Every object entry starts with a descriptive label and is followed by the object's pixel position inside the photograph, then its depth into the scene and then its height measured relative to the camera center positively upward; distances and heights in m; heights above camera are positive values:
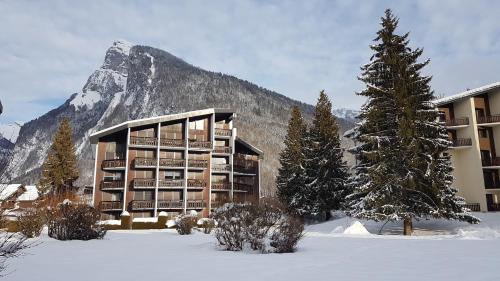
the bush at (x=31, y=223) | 19.75 -1.02
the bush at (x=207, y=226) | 24.75 -1.52
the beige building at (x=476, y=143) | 36.34 +5.57
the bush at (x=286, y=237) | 13.45 -1.22
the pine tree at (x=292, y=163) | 40.84 +4.32
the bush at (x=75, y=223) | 19.39 -1.00
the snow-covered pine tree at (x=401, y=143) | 23.42 +3.60
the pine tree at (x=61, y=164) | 46.72 +4.79
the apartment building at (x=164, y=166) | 45.31 +4.45
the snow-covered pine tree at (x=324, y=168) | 38.47 +3.37
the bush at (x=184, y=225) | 24.67 -1.43
